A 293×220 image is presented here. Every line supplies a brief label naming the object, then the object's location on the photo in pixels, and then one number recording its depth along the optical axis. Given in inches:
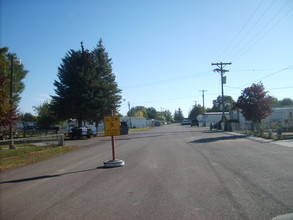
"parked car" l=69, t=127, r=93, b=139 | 1434.5
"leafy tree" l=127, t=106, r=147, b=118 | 5440.9
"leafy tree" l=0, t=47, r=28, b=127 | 653.9
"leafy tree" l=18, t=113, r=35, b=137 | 3206.9
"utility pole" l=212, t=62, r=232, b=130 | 1816.7
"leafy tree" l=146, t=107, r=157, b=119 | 7734.3
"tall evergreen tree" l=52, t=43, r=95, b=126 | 1616.6
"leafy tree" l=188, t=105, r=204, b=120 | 5344.5
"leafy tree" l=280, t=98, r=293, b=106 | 5242.1
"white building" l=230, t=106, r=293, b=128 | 1951.5
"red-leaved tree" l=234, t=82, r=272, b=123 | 1234.6
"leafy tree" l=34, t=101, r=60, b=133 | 1956.2
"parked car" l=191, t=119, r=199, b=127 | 3171.8
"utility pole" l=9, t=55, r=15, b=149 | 867.8
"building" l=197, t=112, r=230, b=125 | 3595.7
